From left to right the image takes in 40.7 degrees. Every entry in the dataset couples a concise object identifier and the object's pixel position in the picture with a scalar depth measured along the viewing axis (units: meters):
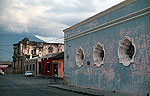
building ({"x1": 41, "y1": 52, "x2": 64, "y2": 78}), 32.49
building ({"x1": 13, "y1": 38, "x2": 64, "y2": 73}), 59.53
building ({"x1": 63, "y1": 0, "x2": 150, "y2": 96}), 10.66
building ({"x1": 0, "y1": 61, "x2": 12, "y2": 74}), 85.64
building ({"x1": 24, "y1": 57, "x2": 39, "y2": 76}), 46.58
